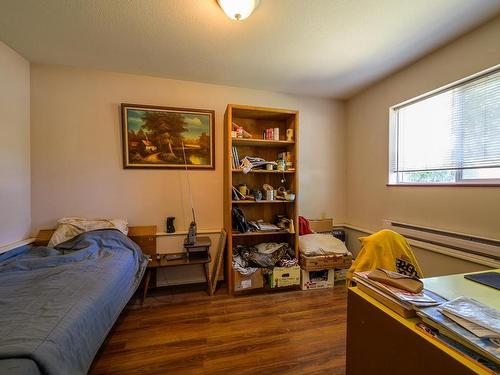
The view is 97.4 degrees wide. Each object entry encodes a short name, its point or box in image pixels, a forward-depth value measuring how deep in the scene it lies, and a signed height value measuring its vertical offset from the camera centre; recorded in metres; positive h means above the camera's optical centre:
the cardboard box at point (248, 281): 2.45 -1.09
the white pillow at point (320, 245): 2.68 -0.76
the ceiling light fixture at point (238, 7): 1.46 +1.21
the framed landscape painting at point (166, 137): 2.55 +0.57
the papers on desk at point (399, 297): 0.84 -0.46
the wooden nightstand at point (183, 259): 2.37 -0.85
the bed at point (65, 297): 0.93 -0.66
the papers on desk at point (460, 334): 0.62 -0.47
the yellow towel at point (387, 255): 1.50 -0.49
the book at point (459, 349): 0.61 -0.50
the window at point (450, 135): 1.78 +0.48
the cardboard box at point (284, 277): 2.54 -1.08
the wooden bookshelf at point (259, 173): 2.54 +0.15
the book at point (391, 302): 0.84 -0.48
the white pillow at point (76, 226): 2.16 -0.44
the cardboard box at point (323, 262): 2.60 -0.94
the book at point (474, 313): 0.70 -0.46
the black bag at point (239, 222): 2.58 -0.45
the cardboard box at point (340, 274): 2.81 -1.16
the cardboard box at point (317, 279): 2.64 -1.16
